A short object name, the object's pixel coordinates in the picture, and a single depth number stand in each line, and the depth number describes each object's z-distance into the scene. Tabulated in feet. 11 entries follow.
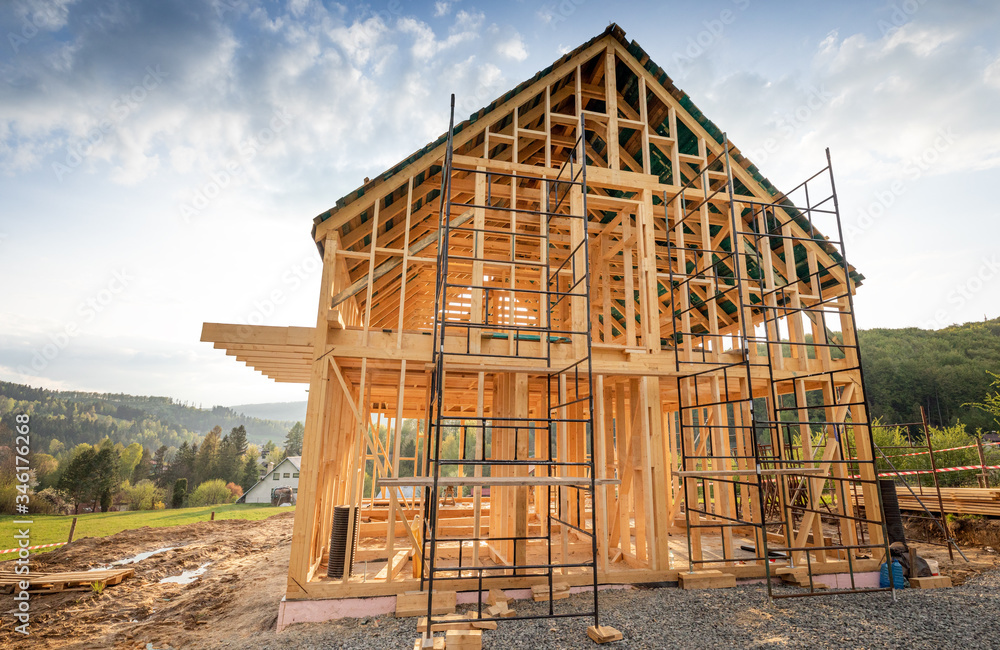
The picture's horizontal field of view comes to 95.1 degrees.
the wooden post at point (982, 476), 46.28
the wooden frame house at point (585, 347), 23.20
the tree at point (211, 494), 171.42
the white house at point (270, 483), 163.94
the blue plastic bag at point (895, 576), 25.13
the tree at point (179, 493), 135.85
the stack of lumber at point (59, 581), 32.65
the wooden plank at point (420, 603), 20.83
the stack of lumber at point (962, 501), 39.50
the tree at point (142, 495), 147.33
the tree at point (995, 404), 71.81
